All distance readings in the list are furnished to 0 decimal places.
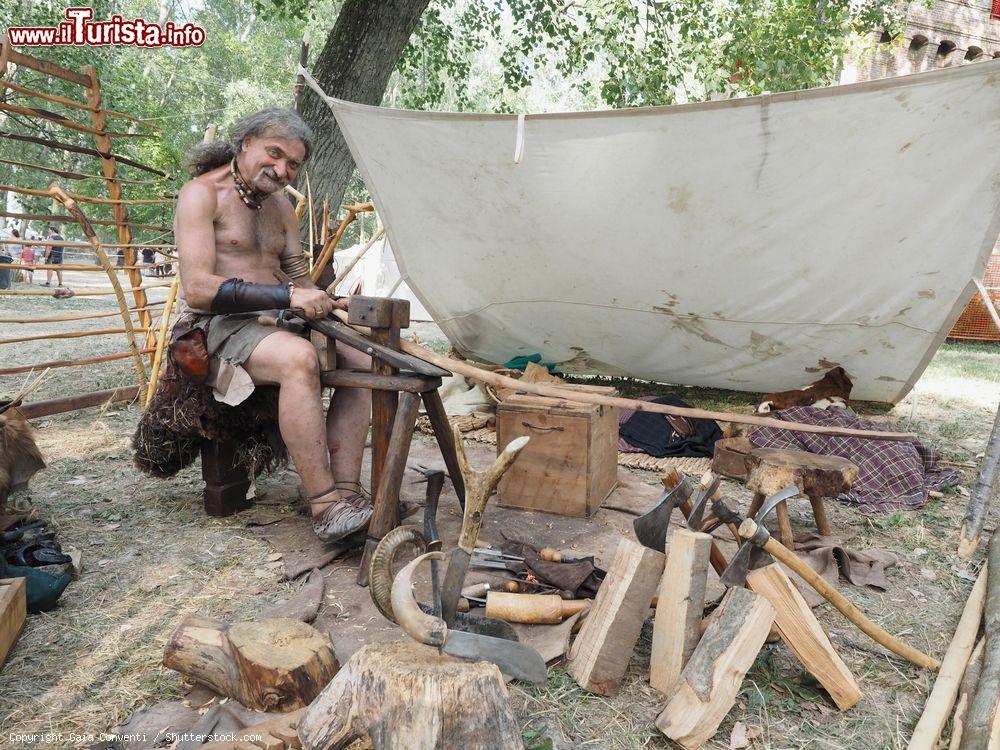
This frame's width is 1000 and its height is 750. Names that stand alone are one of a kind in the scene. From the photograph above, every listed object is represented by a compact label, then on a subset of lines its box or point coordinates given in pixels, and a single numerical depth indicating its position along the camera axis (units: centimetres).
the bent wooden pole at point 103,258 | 350
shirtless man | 228
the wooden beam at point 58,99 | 378
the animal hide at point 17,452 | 241
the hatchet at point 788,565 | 167
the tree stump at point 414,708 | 122
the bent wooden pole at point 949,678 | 144
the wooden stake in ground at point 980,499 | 248
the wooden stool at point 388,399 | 215
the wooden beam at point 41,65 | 345
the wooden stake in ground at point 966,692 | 144
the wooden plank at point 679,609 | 161
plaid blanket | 312
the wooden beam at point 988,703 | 132
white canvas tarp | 300
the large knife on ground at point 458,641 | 131
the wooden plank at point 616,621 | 162
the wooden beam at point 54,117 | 361
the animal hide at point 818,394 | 446
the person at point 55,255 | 1439
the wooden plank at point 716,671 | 143
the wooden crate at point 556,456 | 285
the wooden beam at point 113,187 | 429
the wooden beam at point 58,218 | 360
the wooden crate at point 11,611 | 166
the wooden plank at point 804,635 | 157
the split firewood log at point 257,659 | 145
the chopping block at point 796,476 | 240
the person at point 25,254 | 1150
